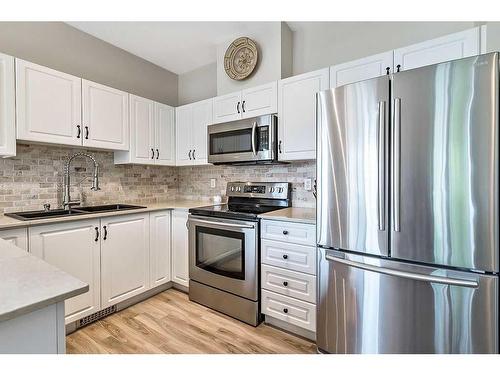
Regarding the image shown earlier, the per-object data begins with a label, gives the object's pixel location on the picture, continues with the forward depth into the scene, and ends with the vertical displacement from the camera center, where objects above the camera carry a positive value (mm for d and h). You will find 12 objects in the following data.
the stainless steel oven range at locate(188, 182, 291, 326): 2121 -599
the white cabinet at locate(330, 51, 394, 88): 1865 +859
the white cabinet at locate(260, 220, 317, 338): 1884 -659
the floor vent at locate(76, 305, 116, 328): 2074 -1072
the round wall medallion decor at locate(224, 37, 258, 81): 2621 +1296
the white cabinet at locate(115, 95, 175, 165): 2701 +554
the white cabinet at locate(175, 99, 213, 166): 2855 +607
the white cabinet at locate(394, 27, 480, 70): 1591 +864
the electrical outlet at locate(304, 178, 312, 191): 2496 +10
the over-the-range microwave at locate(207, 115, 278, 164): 2320 +413
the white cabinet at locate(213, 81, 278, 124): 2391 +785
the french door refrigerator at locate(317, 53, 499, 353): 1190 -132
